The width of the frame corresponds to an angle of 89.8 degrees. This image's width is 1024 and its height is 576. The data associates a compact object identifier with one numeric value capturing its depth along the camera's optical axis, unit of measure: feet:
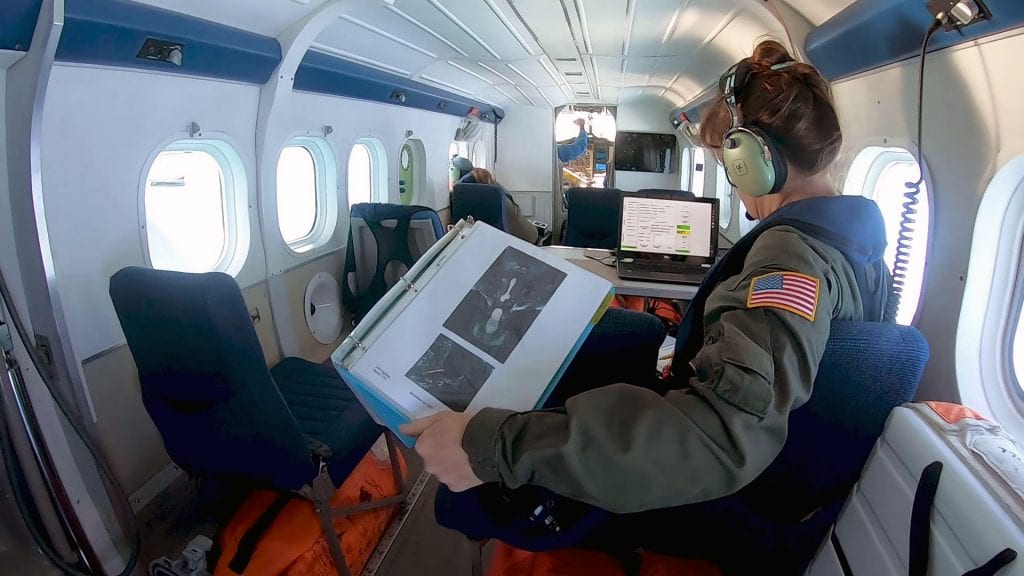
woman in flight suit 2.53
